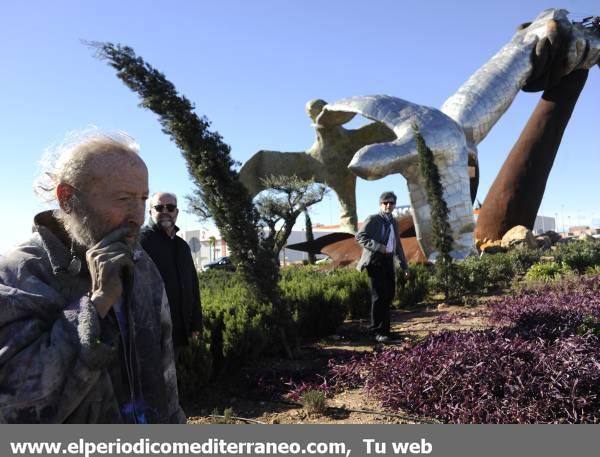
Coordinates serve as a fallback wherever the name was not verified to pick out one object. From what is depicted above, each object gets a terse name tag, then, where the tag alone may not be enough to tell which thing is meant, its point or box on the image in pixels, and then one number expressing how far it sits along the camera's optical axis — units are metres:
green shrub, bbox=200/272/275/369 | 5.13
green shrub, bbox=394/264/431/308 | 9.01
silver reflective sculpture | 13.07
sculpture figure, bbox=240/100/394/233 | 24.33
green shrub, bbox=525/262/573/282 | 10.40
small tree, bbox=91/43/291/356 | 5.34
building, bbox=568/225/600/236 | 89.19
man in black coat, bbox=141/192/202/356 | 3.92
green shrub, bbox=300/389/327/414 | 3.89
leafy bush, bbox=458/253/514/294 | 9.85
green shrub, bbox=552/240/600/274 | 11.78
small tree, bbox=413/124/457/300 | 9.41
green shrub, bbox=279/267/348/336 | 6.78
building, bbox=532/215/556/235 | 68.94
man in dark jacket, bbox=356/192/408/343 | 6.24
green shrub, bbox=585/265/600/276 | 10.30
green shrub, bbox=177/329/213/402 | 4.41
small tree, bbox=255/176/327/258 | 26.45
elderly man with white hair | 1.24
